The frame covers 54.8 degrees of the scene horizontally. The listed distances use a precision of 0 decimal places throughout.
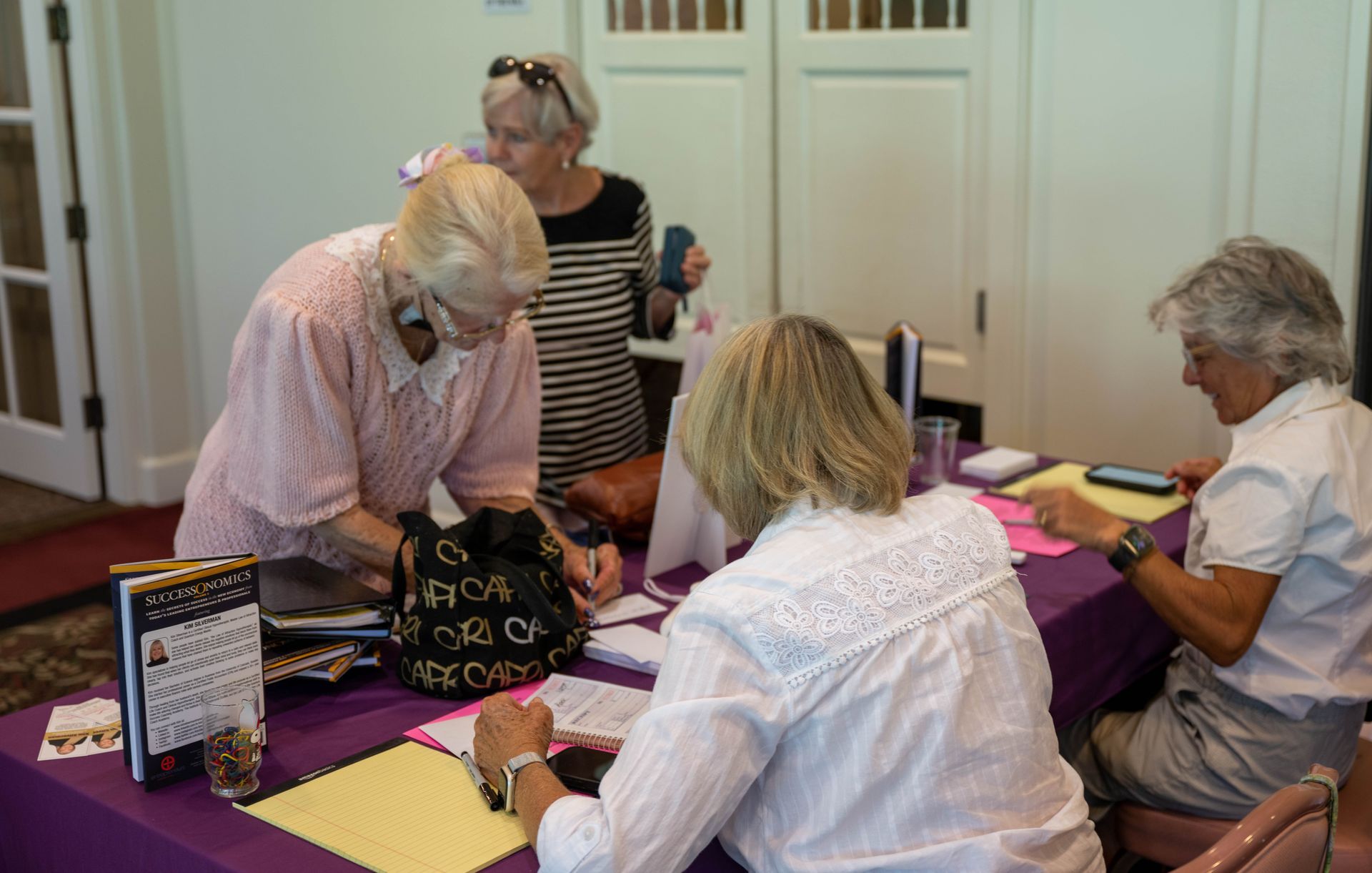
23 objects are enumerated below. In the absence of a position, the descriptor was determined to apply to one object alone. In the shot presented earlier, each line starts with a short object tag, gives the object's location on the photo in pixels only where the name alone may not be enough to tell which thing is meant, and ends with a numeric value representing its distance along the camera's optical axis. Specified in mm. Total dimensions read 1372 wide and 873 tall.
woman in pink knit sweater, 1996
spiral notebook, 1690
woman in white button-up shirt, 1949
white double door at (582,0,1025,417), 3279
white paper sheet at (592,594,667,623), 2092
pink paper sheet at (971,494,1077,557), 2381
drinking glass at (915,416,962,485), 2729
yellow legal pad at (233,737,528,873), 1440
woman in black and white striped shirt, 2754
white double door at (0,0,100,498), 4793
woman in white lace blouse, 1306
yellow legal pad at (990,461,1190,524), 2568
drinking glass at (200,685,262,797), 1548
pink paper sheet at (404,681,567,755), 1683
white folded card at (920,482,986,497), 2670
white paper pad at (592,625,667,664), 1919
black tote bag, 1790
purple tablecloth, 1472
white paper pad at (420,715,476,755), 1667
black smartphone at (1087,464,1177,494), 2678
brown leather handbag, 2375
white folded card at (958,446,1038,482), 2797
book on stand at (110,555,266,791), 1517
